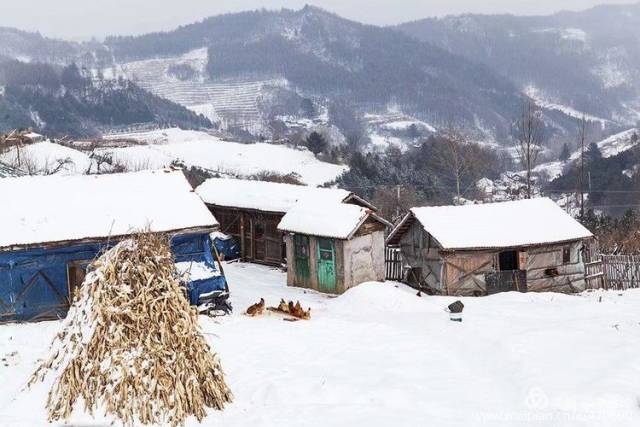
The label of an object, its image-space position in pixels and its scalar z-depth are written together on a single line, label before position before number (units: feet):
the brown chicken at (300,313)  58.34
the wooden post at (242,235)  98.27
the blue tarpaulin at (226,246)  98.02
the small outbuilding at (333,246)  75.41
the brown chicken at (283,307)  60.39
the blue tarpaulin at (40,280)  58.29
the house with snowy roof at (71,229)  58.49
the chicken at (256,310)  60.29
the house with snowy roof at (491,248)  78.02
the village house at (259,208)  92.94
